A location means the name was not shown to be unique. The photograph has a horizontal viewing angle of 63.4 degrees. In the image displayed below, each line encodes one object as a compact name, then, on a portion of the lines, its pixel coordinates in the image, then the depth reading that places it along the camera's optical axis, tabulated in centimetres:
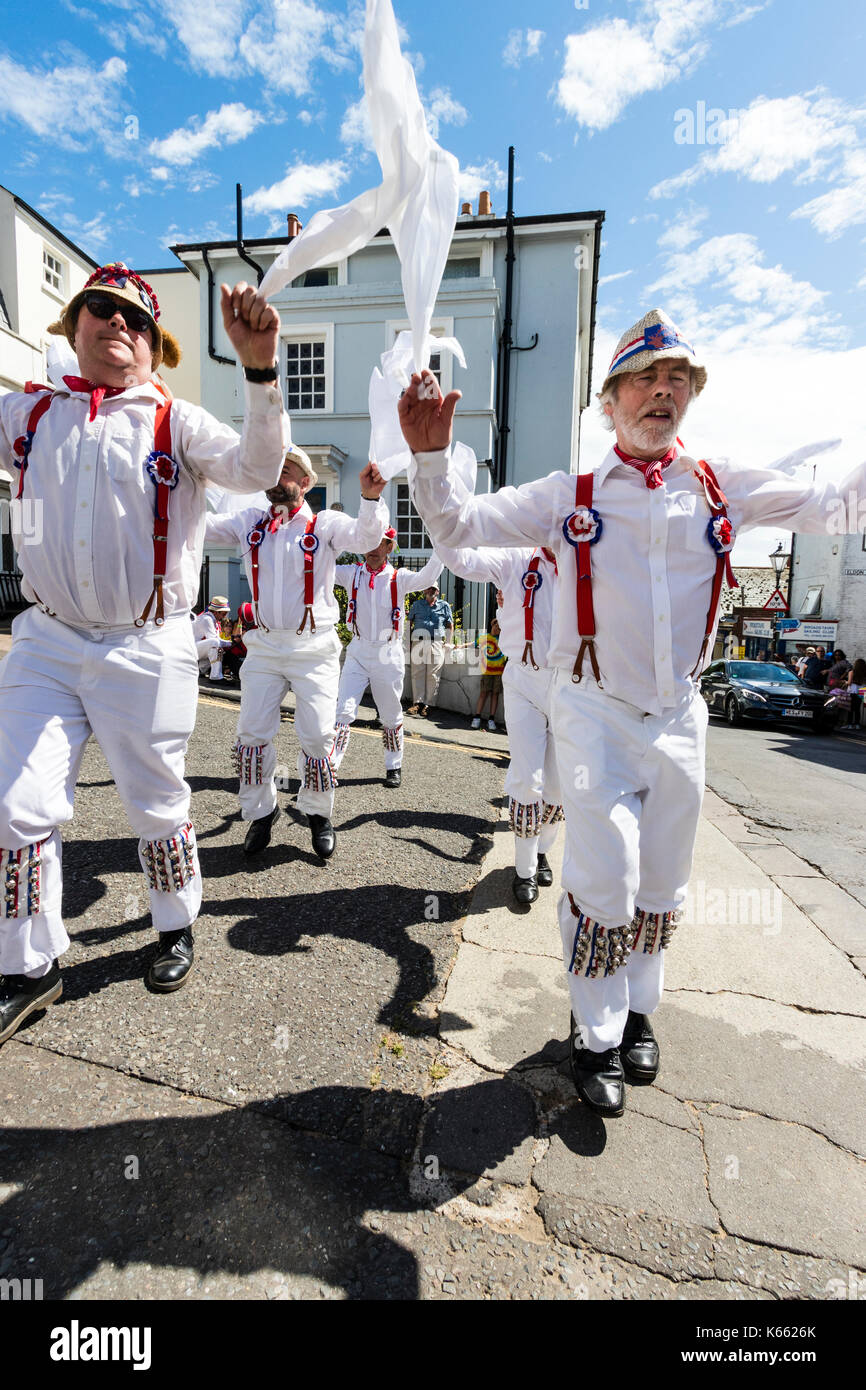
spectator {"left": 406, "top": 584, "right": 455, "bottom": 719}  1028
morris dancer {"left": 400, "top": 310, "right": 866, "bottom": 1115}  208
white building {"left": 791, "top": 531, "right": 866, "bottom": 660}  2145
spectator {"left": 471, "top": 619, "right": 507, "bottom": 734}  984
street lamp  2272
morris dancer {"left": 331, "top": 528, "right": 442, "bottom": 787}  609
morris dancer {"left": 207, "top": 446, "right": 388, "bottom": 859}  398
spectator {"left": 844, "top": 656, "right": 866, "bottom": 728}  1480
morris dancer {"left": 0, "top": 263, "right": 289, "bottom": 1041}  226
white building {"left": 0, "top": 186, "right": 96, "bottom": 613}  1698
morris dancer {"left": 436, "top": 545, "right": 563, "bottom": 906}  374
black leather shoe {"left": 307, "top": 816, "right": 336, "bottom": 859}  406
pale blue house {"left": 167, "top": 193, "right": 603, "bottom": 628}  1502
